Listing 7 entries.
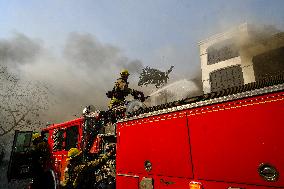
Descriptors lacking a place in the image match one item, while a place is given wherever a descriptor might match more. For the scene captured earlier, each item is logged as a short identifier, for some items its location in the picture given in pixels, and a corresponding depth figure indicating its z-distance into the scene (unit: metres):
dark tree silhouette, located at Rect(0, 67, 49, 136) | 37.76
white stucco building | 20.48
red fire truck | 3.10
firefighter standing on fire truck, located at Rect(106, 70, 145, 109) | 8.80
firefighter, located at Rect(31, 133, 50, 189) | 8.27
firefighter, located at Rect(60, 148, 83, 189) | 5.93
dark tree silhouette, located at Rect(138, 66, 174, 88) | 34.84
